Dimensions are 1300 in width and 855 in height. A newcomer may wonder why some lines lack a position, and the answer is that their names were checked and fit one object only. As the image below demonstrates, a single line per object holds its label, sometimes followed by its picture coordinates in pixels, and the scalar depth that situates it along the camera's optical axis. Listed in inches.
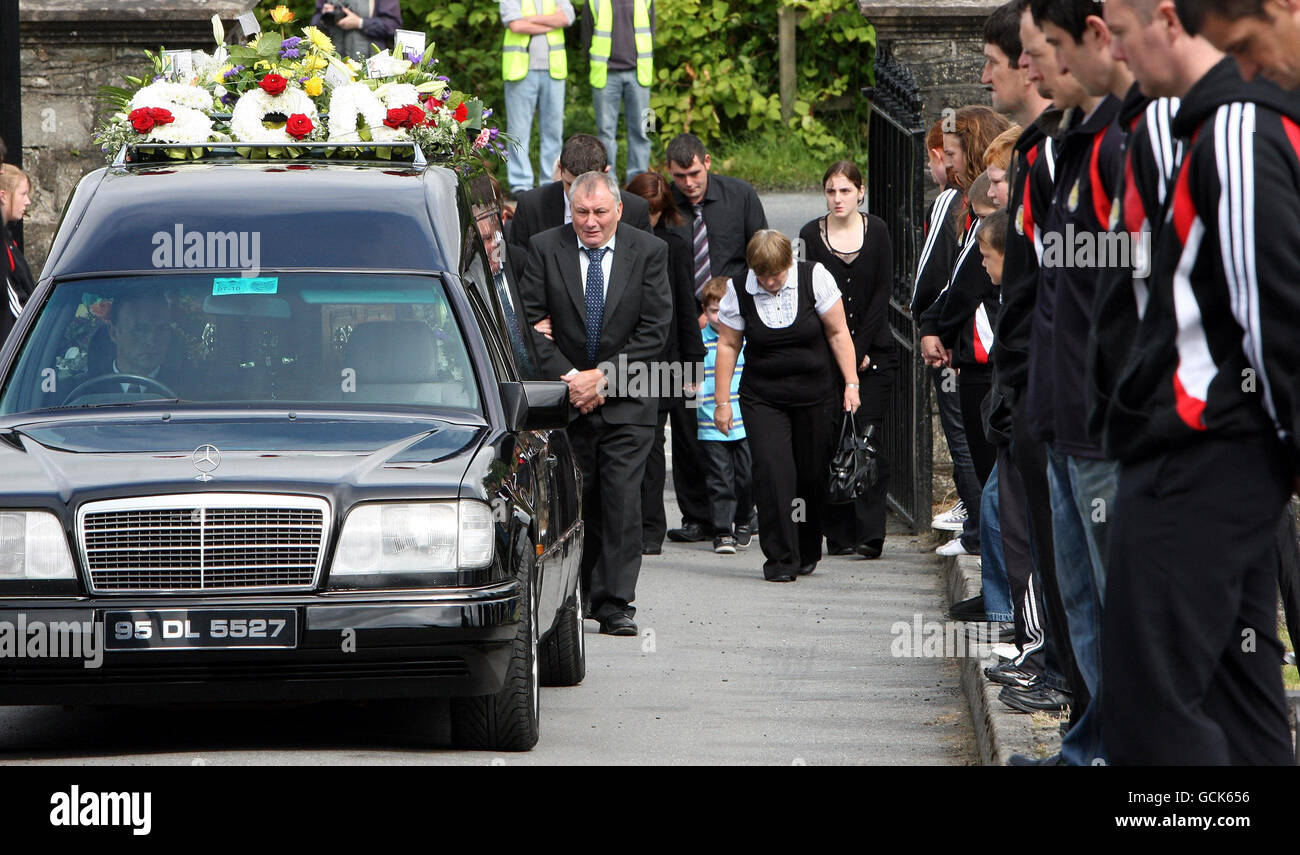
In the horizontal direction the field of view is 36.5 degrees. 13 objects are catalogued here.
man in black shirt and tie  480.7
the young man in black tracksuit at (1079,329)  197.3
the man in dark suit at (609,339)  369.4
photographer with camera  658.2
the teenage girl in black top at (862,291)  462.9
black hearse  235.3
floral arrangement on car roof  339.9
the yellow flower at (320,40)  374.9
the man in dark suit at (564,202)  426.6
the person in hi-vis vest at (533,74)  669.3
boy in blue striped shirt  474.3
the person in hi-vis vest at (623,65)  685.9
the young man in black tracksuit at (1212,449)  151.9
